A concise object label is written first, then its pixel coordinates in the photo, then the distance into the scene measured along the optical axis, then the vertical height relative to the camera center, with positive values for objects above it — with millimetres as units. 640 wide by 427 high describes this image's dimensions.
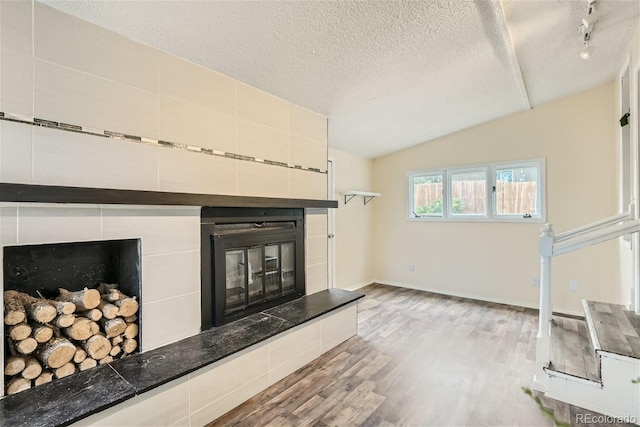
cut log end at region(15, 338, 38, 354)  1607 -646
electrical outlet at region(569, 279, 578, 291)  3762 -848
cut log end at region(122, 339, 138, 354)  1920 -774
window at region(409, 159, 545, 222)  4031 +264
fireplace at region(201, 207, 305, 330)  2316 -376
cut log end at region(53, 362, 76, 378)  1690 -811
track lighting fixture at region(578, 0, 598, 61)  2145 +1320
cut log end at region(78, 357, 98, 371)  1772 -816
